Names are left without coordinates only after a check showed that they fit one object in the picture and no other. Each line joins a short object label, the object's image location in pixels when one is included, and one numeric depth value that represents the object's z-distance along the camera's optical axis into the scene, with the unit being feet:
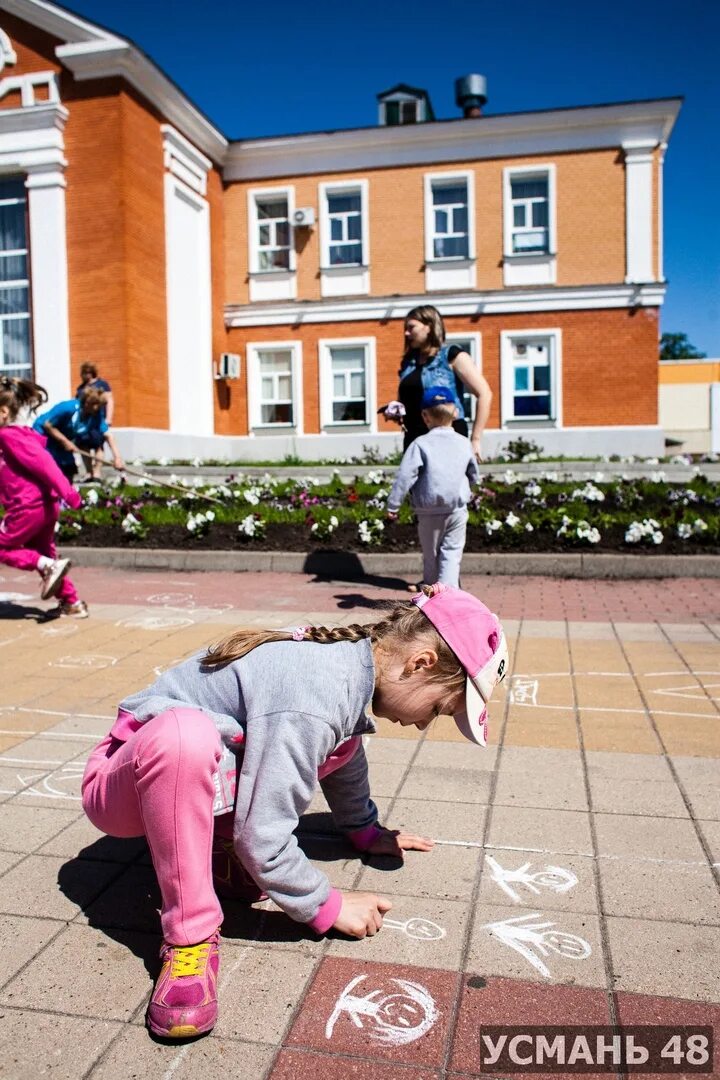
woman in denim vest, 24.40
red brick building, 62.44
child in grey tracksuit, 22.59
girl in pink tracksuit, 22.22
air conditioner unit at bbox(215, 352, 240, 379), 77.71
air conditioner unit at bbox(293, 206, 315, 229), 77.51
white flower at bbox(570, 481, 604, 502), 37.42
